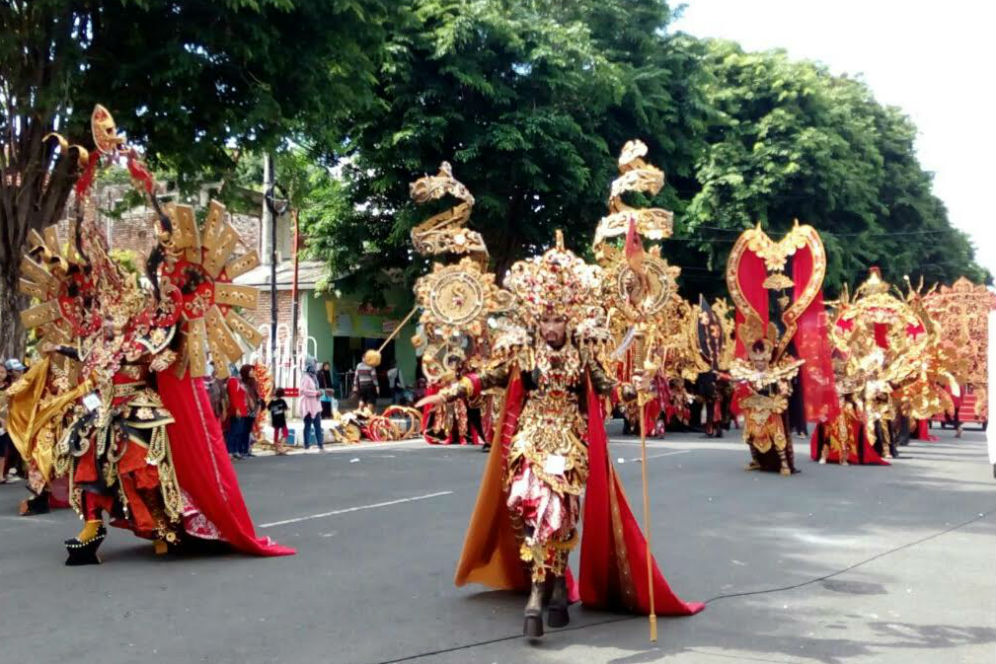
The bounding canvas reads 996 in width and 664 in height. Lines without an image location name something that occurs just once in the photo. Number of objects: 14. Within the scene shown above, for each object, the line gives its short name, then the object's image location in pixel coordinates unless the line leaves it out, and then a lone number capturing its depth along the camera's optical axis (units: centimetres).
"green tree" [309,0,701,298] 2208
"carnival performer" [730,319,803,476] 1395
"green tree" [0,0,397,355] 1333
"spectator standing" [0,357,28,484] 1221
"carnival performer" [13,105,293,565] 749
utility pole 2106
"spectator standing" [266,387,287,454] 1816
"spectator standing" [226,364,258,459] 1611
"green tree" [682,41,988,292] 3014
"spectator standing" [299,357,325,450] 1808
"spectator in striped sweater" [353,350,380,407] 2178
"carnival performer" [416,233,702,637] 594
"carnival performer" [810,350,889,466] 1577
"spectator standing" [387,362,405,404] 2658
